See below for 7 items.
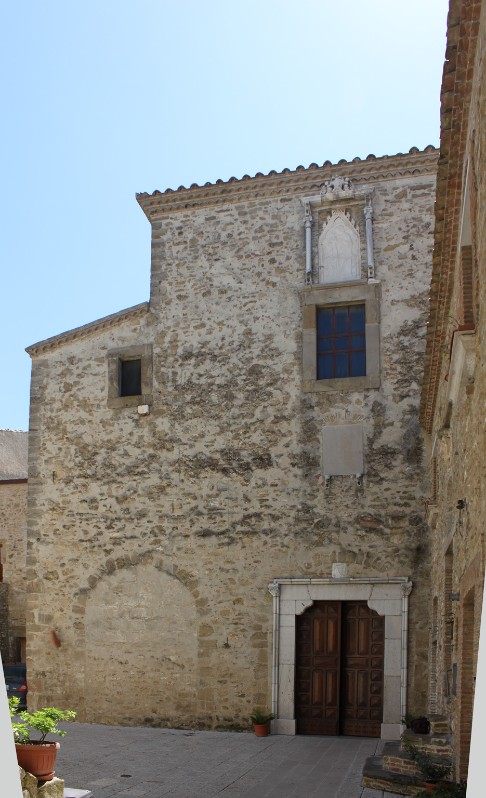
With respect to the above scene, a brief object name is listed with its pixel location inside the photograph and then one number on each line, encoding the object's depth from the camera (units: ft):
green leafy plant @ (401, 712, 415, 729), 32.54
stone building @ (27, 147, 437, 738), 40.81
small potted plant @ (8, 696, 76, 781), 24.06
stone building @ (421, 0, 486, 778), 15.85
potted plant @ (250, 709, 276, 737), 39.65
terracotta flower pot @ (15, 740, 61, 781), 24.04
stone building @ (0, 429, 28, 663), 68.49
